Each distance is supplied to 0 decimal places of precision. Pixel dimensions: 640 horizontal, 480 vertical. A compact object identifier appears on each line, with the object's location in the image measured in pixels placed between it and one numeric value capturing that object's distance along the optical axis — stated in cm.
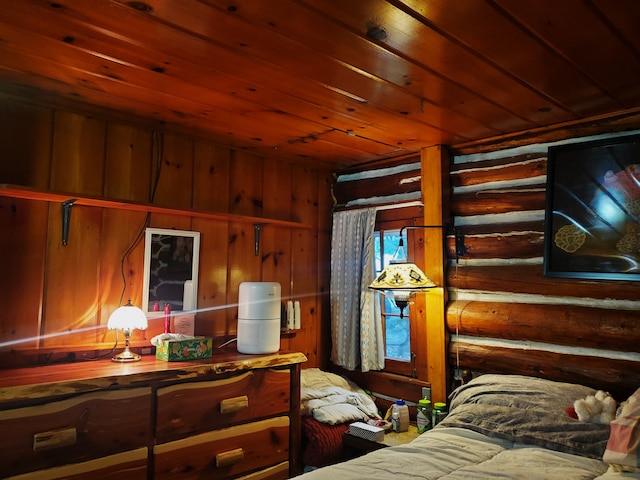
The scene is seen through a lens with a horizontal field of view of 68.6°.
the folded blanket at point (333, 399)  271
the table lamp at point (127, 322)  232
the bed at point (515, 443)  166
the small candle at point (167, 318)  263
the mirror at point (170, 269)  262
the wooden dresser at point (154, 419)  177
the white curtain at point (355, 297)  315
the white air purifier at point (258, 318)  263
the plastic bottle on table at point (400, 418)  276
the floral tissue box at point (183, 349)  234
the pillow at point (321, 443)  260
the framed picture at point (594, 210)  228
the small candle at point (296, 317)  320
